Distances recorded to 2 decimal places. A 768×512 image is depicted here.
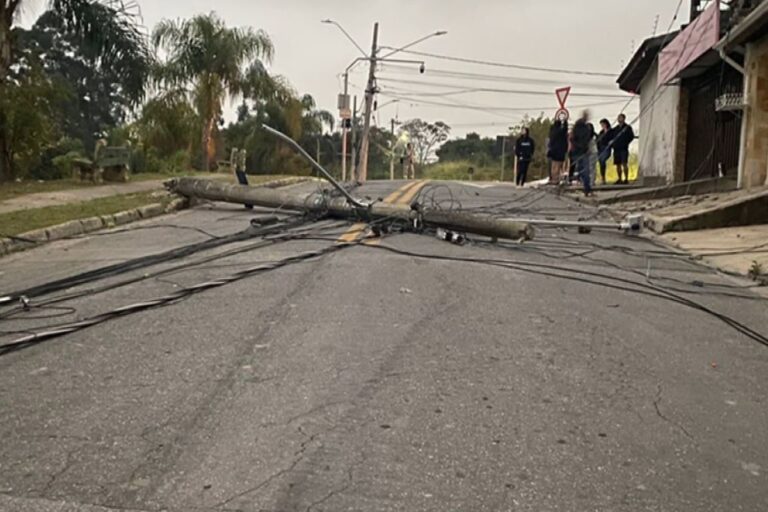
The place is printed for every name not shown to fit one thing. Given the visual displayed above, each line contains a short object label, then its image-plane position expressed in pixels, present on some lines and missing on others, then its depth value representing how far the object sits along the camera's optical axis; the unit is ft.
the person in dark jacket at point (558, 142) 71.77
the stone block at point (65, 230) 33.81
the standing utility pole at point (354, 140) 134.52
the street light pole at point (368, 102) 137.69
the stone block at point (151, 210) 42.06
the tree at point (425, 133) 270.26
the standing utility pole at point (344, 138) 133.10
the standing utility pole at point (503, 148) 168.55
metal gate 55.16
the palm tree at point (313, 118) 131.64
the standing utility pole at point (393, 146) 176.62
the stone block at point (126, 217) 39.34
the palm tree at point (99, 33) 51.04
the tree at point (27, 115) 57.57
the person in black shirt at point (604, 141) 68.39
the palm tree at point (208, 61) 97.50
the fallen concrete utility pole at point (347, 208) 31.37
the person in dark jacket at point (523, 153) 76.69
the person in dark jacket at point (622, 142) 66.23
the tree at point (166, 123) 98.02
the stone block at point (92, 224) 36.50
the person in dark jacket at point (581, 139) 67.72
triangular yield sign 70.49
